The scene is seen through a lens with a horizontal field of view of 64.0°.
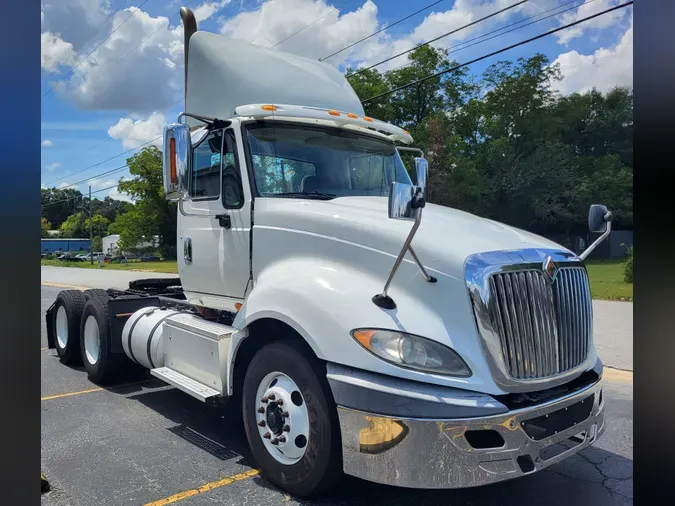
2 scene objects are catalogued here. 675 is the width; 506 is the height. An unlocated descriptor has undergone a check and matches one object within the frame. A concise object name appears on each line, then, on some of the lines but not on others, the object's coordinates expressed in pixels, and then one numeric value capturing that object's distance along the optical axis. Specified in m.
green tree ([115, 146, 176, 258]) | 43.59
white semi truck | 2.95
